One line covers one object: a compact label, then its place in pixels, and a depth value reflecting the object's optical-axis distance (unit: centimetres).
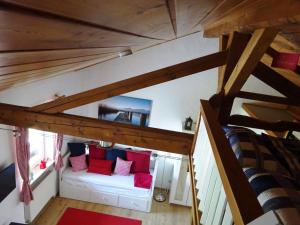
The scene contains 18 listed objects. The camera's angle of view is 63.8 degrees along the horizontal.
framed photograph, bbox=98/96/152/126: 575
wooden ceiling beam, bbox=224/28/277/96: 106
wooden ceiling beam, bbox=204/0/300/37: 48
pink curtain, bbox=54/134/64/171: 505
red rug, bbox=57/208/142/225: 482
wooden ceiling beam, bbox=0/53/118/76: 103
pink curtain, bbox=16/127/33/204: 373
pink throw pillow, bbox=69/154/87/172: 564
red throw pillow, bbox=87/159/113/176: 564
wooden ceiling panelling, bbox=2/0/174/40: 38
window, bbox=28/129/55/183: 447
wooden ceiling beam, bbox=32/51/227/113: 191
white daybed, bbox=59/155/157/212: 534
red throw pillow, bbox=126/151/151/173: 581
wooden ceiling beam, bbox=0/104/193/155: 215
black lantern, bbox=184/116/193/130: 532
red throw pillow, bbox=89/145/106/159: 584
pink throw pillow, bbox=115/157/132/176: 571
